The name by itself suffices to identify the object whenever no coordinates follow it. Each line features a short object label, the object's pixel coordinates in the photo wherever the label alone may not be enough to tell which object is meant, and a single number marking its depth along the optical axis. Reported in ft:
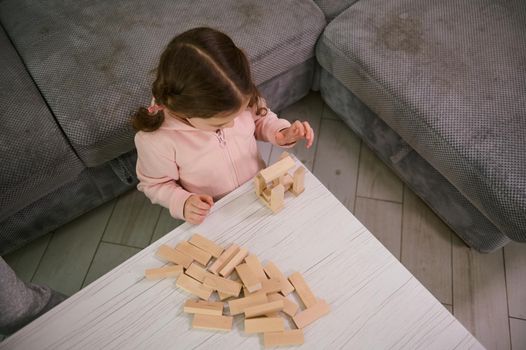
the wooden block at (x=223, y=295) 2.41
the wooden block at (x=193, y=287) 2.41
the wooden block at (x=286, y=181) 2.76
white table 2.30
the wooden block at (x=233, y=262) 2.47
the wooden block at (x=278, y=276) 2.42
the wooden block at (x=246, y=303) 2.35
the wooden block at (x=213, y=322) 2.30
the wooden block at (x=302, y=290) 2.37
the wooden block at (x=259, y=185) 2.69
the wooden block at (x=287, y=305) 2.34
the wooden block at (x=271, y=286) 2.38
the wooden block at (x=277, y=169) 2.60
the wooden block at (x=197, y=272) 2.45
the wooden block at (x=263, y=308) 2.30
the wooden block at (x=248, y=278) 2.37
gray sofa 3.43
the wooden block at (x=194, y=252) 2.54
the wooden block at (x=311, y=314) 2.32
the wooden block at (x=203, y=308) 2.33
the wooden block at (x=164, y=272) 2.48
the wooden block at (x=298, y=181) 2.69
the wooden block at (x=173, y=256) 2.53
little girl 2.22
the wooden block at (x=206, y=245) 2.56
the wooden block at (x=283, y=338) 2.24
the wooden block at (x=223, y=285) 2.40
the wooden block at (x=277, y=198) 2.60
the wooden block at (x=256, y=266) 2.46
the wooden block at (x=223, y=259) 2.49
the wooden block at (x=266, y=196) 2.76
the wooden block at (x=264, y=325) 2.27
